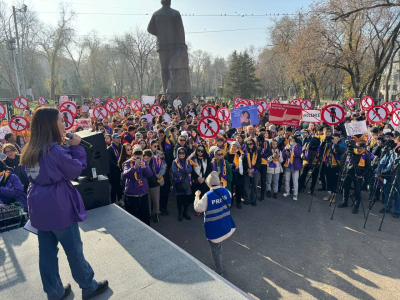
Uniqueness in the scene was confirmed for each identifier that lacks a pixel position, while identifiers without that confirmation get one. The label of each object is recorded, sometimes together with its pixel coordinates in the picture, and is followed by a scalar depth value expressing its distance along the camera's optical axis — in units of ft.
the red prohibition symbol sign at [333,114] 25.16
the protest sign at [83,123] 35.13
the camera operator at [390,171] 20.80
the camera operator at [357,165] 21.98
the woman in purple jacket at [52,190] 7.89
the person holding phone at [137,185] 18.08
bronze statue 62.13
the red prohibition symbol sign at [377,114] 33.40
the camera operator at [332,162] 23.77
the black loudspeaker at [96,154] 15.37
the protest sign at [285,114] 30.86
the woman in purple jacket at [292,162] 25.43
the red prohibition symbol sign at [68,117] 27.44
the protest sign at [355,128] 25.39
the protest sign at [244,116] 30.96
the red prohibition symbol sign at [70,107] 28.89
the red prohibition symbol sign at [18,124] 33.32
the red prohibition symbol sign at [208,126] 26.24
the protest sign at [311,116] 32.76
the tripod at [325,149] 22.86
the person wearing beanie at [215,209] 13.84
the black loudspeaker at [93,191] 15.87
